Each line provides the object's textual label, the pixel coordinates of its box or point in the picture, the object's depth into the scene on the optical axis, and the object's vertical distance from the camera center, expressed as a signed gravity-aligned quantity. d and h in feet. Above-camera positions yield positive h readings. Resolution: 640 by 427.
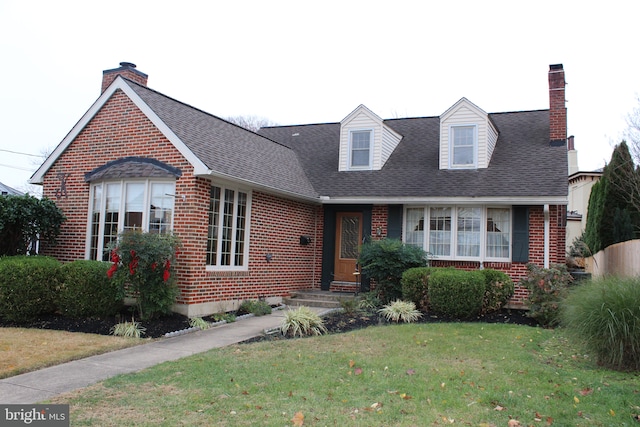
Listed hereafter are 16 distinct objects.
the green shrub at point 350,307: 37.78 -4.42
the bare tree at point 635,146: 57.67 +13.23
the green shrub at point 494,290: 37.86 -2.69
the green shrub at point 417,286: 38.68 -2.74
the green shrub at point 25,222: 34.68 +1.10
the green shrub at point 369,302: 39.81 -4.25
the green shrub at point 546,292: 33.53 -2.44
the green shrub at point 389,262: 41.14 -0.98
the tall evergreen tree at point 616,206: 60.44 +6.72
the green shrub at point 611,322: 21.33 -2.79
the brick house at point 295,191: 36.24 +4.58
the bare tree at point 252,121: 151.12 +38.09
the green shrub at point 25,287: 32.48 -3.28
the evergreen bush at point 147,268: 30.99 -1.72
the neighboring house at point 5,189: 76.64 +7.52
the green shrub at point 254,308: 38.27 -4.85
